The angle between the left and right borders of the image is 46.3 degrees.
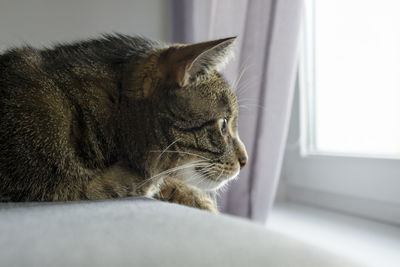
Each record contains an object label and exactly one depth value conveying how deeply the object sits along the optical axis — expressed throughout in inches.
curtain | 17.4
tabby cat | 12.6
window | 19.1
